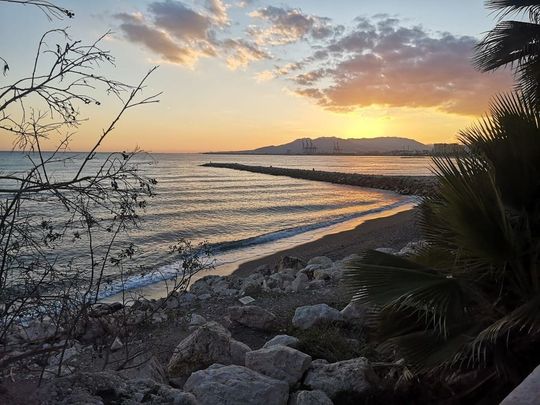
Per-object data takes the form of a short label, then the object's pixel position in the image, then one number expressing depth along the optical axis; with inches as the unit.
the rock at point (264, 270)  517.3
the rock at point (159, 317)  306.8
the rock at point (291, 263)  511.8
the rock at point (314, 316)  243.9
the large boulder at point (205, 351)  196.9
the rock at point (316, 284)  372.0
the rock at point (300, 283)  377.6
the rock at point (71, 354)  226.0
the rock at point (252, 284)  375.6
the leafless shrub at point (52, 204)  89.2
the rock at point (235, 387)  143.6
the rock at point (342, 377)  160.6
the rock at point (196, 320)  290.7
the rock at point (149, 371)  166.1
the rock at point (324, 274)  404.5
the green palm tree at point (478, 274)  129.3
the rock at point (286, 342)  207.0
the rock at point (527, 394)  83.4
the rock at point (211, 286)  427.8
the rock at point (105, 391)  96.5
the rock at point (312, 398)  148.3
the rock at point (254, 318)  257.3
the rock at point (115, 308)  260.9
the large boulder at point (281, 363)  171.0
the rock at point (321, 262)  486.2
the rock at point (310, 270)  444.0
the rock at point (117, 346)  251.3
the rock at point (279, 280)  415.1
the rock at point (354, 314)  242.0
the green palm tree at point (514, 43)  302.0
